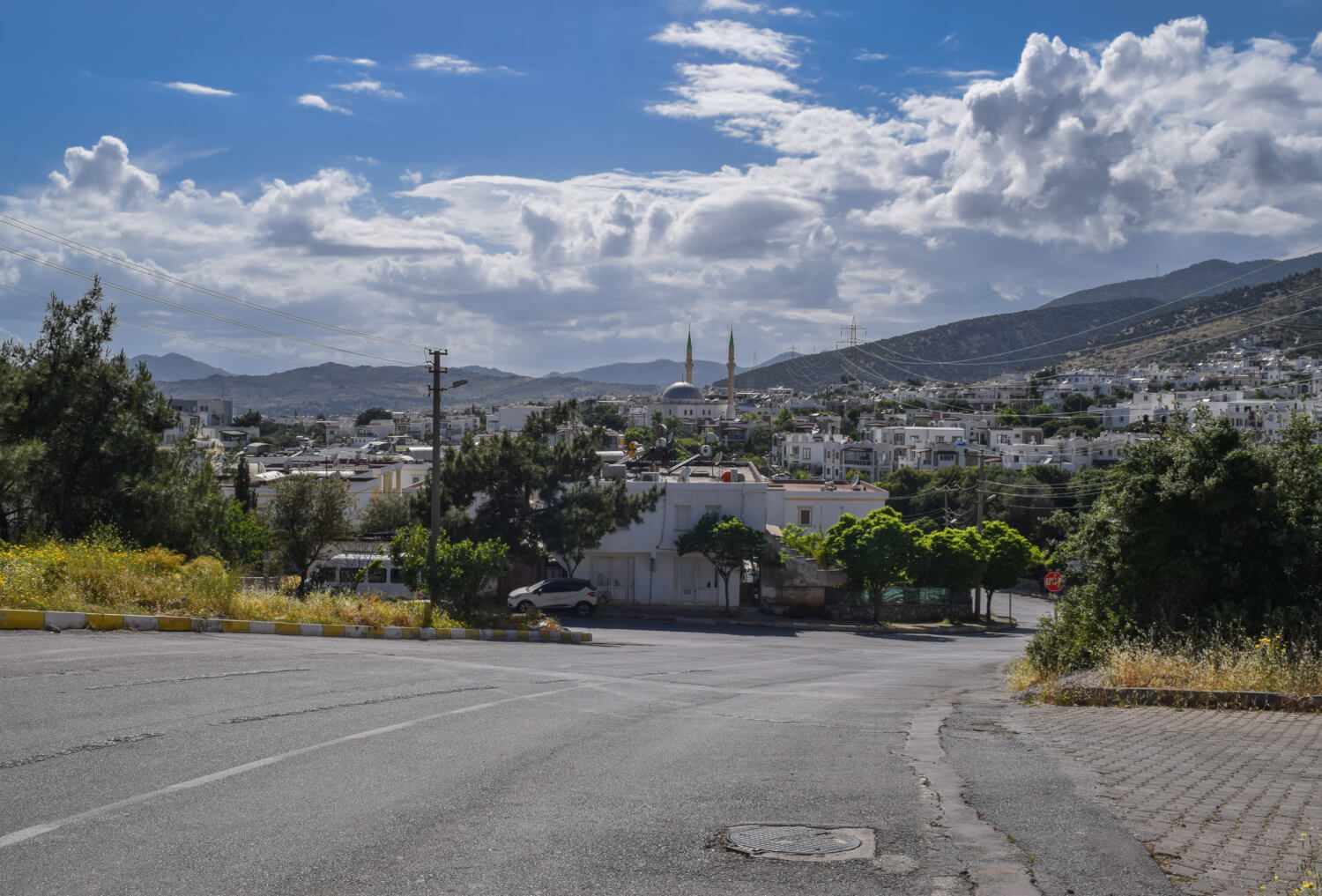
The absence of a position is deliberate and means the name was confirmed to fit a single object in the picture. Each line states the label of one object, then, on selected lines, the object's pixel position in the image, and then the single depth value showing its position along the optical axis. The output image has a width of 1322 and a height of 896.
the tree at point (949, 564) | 46.66
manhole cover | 6.23
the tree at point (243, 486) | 52.25
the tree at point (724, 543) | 43.47
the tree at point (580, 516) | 41.38
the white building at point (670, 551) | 46.56
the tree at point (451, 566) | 27.42
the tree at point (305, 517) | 35.56
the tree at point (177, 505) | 27.89
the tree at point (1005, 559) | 49.56
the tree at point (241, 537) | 39.09
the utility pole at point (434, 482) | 27.36
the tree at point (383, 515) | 54.22
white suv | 40.91
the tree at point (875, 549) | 43.62
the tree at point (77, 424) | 27.03
